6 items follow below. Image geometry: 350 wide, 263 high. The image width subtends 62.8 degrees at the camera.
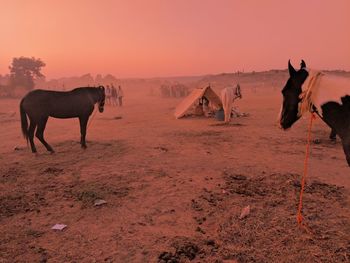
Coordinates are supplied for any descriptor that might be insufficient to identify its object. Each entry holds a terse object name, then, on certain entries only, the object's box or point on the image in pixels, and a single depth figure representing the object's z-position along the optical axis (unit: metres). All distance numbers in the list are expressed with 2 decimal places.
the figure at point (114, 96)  28.69
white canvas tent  17.06
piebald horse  3.69
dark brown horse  9.17
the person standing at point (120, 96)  28.37
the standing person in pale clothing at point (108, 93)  28.65
